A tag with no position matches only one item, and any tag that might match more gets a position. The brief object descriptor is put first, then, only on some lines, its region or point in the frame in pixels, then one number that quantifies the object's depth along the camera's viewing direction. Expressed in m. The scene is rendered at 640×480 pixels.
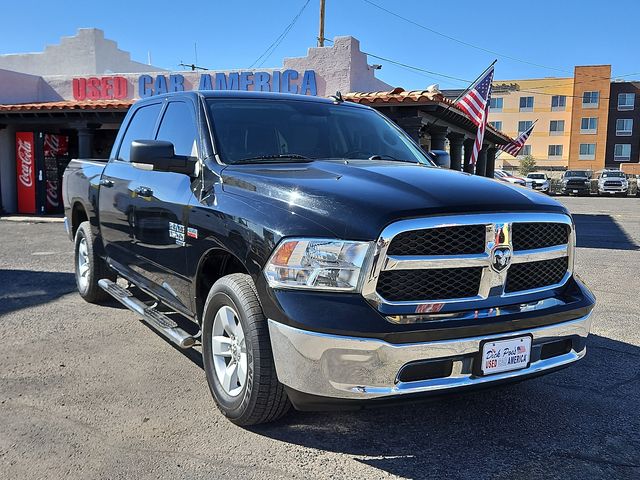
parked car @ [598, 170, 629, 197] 37.91
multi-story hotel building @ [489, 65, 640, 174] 59.94
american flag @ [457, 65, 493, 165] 13.16
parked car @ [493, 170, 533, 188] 30.02
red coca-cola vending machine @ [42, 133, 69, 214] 17.36
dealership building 14.20
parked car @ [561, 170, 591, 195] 39.03
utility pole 26.10
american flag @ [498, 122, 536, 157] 24.06
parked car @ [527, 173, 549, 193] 39.95
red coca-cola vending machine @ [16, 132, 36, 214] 17.16
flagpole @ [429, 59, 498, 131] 12.84
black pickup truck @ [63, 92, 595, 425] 2.65
